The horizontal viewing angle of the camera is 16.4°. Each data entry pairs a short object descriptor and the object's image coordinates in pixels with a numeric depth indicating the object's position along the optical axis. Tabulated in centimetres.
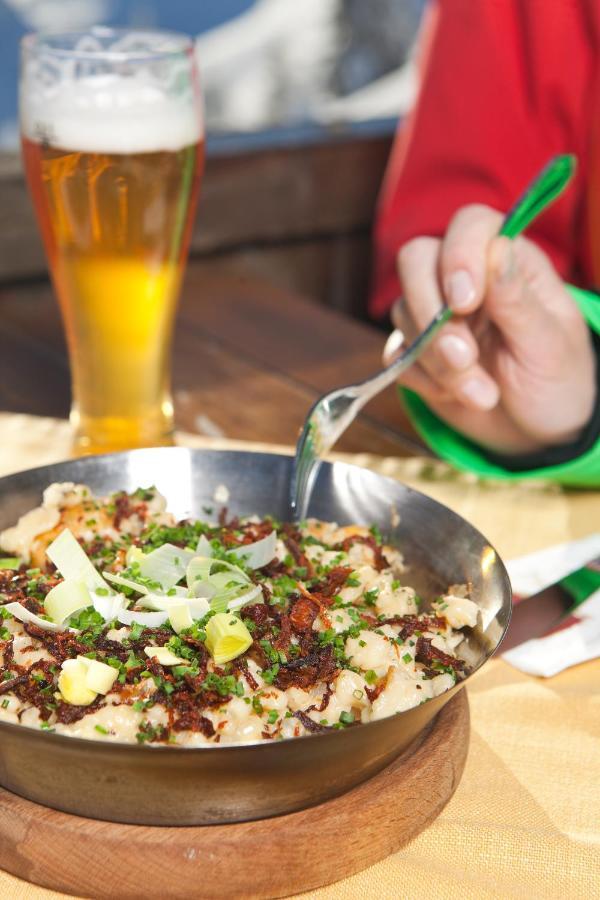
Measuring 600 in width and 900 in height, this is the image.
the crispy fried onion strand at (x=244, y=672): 78
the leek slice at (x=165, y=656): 78
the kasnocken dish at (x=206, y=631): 77
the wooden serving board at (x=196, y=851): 74
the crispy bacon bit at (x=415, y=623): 81
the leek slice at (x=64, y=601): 80
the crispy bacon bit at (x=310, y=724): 76
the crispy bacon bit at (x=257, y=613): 80
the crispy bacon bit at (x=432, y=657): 79
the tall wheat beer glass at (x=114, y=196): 94
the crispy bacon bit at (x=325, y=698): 77
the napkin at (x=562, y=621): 86
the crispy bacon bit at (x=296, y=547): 85
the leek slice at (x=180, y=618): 79
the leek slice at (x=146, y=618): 79
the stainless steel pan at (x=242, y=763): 72
